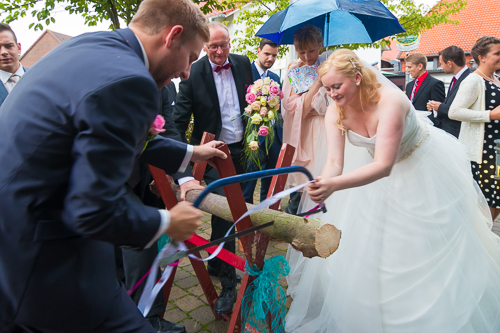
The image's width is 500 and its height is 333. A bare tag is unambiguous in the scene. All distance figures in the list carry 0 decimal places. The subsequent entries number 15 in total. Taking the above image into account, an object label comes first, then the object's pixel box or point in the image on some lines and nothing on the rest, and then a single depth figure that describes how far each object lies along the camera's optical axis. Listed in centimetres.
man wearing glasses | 376
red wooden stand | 221
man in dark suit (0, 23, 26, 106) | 387
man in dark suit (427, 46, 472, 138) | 498
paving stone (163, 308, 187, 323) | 309
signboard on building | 1502
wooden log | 192
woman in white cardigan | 419
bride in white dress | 245
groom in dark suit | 109
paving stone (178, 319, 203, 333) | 292
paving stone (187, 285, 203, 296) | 352
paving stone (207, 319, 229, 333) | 290
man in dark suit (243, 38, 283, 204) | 472
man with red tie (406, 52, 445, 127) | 570
